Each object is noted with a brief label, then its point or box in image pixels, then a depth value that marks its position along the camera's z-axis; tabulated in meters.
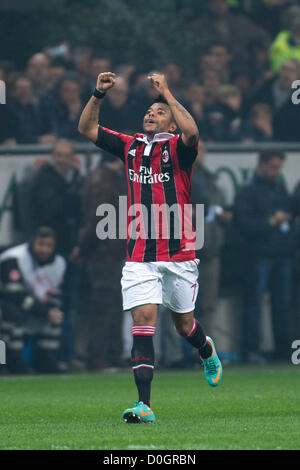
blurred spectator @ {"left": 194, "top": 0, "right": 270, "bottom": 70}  18.50
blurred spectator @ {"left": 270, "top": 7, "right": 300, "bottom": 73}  17.19
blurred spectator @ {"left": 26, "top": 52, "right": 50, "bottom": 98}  15.66
